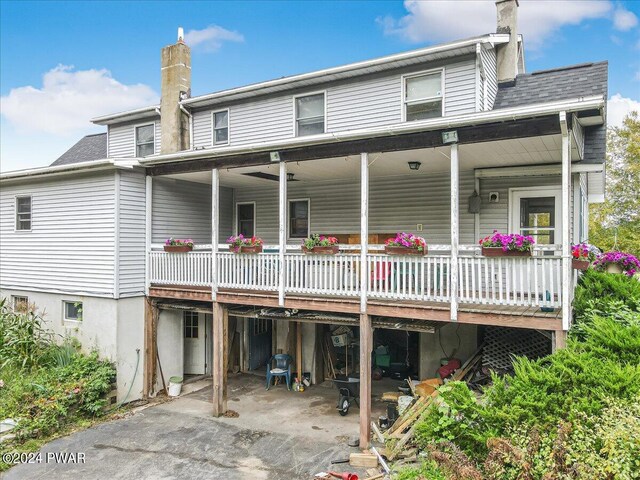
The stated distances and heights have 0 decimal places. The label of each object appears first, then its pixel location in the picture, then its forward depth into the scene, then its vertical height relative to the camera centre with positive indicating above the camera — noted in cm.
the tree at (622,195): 2514 +294
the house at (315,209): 748 +86
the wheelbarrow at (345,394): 973 -346
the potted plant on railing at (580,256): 720 -23
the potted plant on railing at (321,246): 847 -6
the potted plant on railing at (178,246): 1047 -7
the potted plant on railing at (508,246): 670 -5
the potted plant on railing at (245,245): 947 -4
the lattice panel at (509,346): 862 -207
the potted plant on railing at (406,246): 761 -5
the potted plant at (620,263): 924 -44
